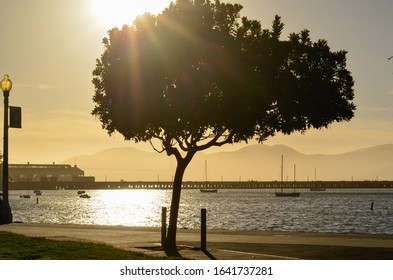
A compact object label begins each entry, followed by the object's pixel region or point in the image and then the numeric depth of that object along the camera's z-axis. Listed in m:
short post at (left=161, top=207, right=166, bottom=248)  27.88
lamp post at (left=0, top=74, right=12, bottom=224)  31.62
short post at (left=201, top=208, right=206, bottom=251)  26.39
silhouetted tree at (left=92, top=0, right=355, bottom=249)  26.64
